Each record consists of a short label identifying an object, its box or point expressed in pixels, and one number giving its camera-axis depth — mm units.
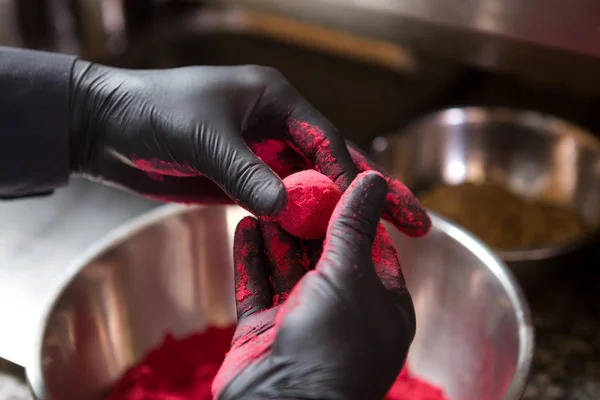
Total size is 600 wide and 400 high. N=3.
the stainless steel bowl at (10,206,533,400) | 814
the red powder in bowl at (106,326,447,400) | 884
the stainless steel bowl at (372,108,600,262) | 1307
